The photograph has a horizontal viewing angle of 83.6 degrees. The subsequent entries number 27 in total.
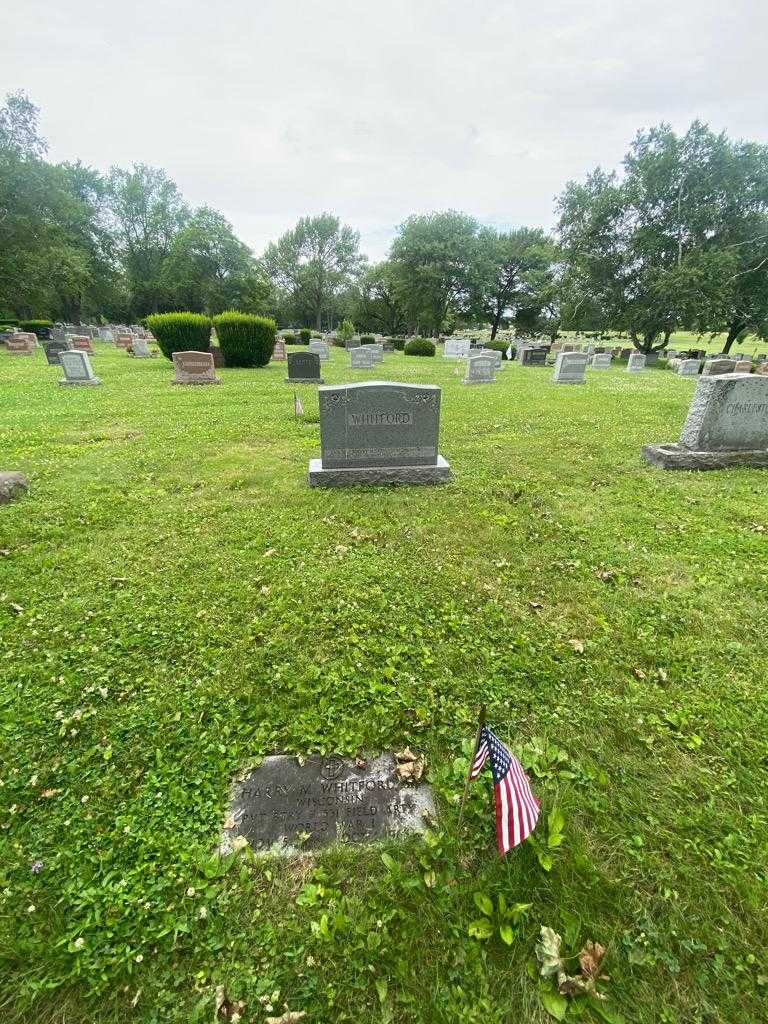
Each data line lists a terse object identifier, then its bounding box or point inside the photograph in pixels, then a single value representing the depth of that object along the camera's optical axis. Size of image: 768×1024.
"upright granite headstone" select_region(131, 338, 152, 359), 22.70
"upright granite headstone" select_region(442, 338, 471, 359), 28.78
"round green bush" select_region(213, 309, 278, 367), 17.59
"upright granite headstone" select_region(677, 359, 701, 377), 22.55
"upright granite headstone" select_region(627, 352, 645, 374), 22.80
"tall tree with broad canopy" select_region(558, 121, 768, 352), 24.88
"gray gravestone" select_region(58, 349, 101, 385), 13.34
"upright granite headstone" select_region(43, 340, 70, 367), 18.97
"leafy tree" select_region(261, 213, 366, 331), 56.19
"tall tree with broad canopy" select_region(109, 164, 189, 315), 46.12
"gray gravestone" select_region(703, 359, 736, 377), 18.16
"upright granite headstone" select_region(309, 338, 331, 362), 25.45
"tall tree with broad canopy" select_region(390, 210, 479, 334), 41.81
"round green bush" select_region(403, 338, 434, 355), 29.47
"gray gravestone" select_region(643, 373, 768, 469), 6.23
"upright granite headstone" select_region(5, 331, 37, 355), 23.08
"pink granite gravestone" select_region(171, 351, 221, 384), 14.13
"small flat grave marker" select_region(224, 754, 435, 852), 1.98
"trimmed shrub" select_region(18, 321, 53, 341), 31.36
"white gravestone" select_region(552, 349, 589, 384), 16.91
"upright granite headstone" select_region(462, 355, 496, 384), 15.92
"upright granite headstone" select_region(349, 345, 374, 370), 21.75
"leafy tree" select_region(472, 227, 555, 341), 43.00
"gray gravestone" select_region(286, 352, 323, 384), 14.98
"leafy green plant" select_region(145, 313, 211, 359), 17.44
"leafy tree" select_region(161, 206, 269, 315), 40.94
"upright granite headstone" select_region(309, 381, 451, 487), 5.66
